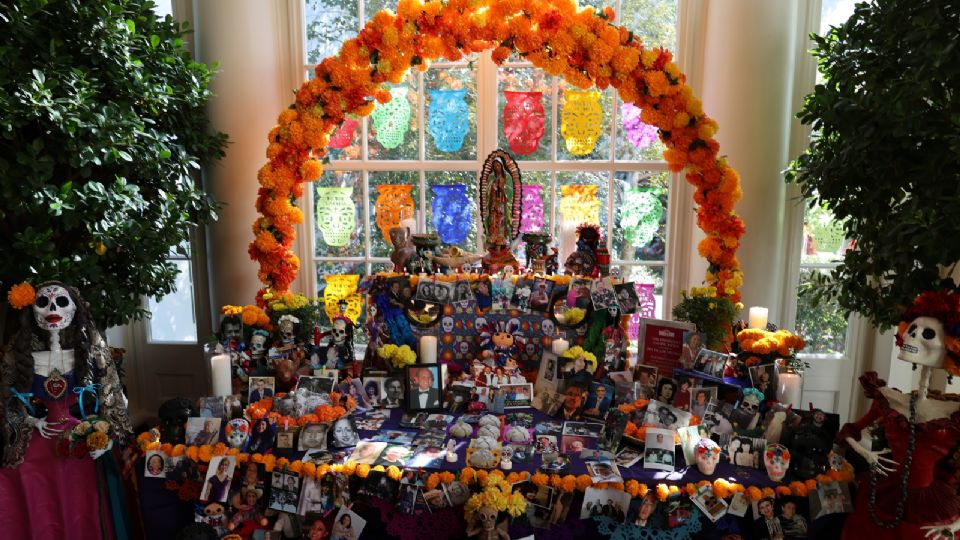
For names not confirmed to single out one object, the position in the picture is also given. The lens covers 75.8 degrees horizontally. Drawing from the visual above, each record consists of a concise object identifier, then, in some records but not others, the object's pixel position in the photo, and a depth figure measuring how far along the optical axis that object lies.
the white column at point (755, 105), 3.73
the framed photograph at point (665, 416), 2.98
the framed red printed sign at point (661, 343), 3.35
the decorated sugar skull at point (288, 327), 3.50
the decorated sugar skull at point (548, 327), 3.49
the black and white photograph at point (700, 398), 3.07
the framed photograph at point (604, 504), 2.64
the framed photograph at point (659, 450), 2.75
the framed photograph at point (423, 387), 3.30
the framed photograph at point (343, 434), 2.93
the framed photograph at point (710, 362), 3.15
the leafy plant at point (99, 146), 2.78
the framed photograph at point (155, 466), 2.87
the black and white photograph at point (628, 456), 2.77
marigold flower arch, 3.37
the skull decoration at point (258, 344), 3.51
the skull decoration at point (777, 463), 2.66
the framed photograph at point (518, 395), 3.33
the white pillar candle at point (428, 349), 3.46
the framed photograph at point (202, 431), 2.93
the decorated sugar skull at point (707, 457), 2.69
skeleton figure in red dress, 2.36
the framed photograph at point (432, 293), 3.50
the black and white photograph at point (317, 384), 3.33
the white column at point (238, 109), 4.00
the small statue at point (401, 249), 3.57
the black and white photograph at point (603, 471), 2.65
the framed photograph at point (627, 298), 3.40
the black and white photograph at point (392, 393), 3.37
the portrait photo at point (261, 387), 3.34
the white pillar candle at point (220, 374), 3.23
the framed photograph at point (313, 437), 2.88
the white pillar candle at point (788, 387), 3.08
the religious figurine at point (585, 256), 3.51
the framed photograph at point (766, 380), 3.14
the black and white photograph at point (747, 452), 2.79
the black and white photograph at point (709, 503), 2.60
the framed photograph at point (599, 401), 3.23
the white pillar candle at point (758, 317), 3.40
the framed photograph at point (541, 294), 3.47
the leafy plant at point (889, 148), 2.34
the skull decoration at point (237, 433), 2.89
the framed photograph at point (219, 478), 2.80
